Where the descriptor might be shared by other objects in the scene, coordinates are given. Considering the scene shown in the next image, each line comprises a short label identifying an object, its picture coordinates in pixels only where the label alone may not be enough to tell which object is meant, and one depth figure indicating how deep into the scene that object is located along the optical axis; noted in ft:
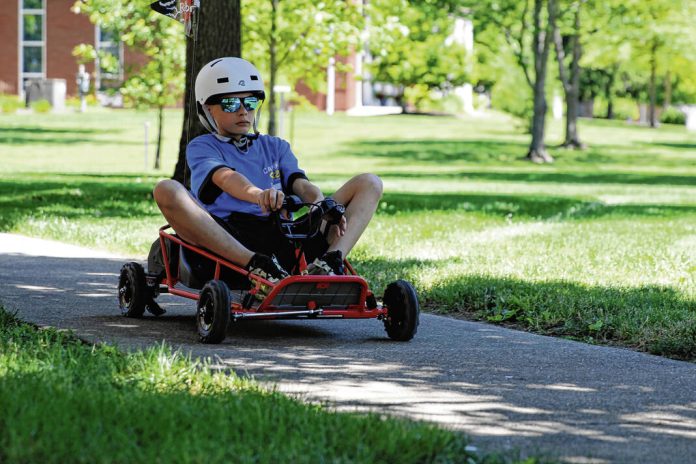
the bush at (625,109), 268.41
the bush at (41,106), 180.55
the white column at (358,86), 209.05
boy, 22.98
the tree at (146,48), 86.33
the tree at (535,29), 121.29
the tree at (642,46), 132.77
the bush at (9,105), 180.14
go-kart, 21.63
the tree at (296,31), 81.30
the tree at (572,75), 135.79
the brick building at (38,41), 218.79
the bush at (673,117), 250.57
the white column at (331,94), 212.02
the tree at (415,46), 82.43
